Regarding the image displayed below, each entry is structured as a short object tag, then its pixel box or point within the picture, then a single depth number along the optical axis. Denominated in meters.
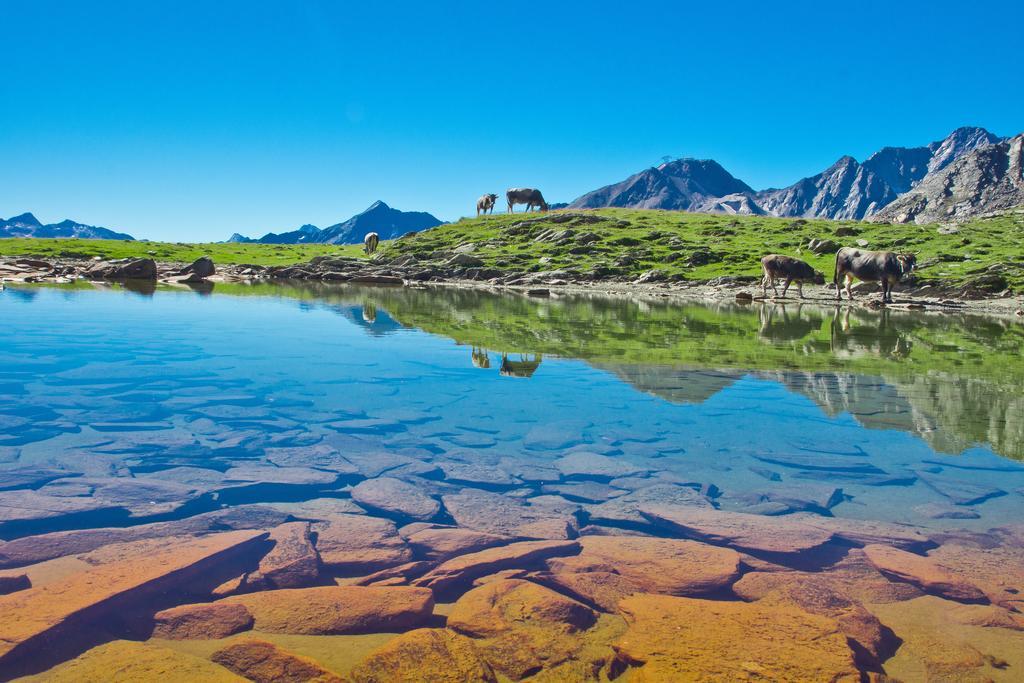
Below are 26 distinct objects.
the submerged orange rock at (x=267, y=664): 4.33
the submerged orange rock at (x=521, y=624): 4.64
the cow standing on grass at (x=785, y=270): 51.88
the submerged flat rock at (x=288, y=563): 5.65
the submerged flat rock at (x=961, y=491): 7.98
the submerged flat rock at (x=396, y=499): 7.27
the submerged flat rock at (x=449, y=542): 6.30
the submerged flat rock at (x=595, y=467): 8.66
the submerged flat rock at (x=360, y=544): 6.05
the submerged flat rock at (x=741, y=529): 6.62
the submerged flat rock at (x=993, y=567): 5.71
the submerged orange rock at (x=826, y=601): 4.91
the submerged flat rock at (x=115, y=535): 5.90
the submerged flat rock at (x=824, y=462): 9.04
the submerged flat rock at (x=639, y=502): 7.33
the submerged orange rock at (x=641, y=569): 5.71
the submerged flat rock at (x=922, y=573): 5.74
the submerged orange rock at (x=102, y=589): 4.67
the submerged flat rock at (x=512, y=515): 6.90
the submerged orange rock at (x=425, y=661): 4.36
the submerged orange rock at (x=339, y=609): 4.99
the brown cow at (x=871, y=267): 45.91
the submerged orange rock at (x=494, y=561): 5.81
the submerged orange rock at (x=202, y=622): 4.83
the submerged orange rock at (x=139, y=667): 4.22
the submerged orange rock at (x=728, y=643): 4.48
